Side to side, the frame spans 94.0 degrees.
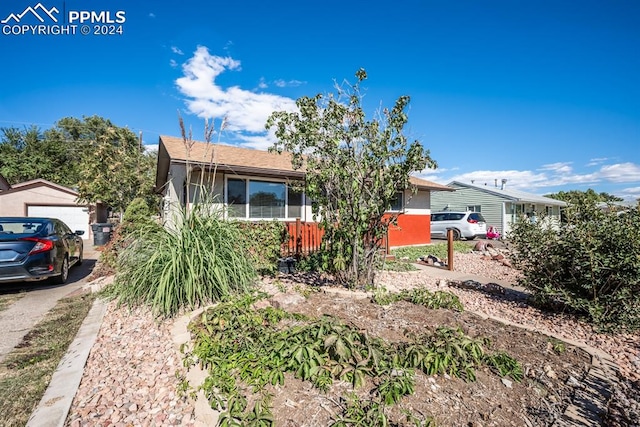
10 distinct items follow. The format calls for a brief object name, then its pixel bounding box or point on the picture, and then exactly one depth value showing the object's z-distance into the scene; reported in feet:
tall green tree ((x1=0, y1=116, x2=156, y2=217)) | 46.78
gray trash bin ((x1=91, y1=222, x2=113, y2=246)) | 43.45
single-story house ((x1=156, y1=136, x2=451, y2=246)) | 29.63
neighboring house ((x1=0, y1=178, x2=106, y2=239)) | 53.21
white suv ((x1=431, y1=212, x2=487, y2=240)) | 53.11
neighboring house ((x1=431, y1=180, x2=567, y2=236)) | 69.56
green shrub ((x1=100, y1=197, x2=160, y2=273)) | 20.17
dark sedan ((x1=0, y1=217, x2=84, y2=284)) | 17.97
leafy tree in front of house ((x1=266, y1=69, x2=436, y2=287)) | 14.23
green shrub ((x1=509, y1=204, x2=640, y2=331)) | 11.59
